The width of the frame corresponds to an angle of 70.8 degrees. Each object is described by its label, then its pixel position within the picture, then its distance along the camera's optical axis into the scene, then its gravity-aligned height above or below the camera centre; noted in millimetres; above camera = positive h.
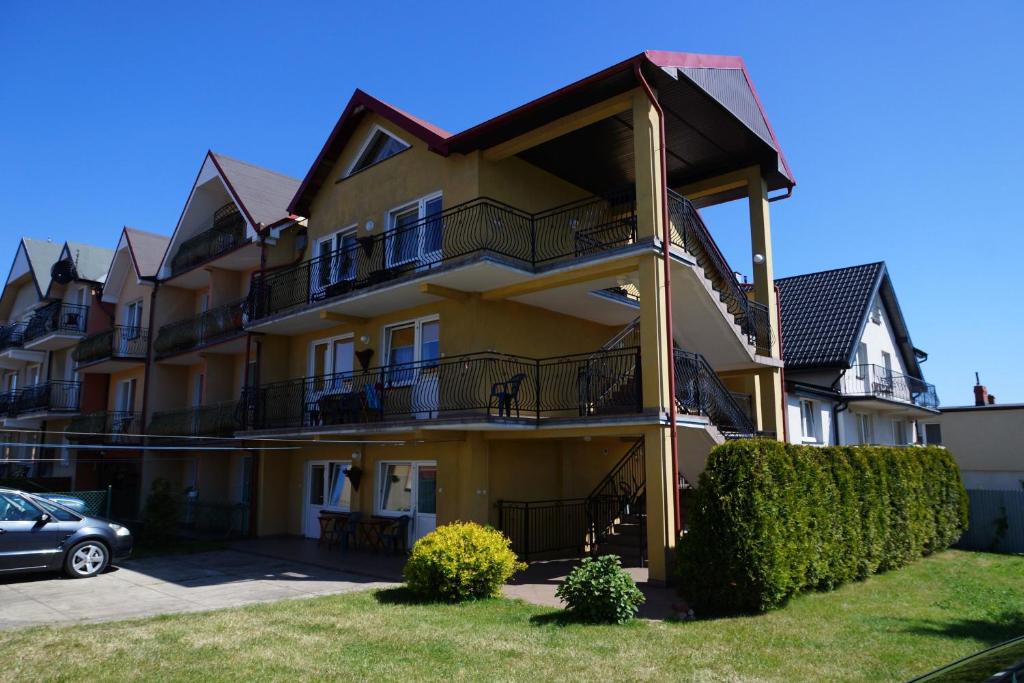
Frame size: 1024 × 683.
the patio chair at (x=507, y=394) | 13453 +1204
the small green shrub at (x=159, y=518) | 17422 -1459
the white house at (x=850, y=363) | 23203 +3507
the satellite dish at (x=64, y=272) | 30375 +7756
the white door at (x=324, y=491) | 18453 -861
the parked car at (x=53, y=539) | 12477 -1471
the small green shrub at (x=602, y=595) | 9094 -1715
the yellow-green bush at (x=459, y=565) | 10484 -1556
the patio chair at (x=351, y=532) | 16594 -1691
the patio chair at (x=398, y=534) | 15797 -1651
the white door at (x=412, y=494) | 15820 -805
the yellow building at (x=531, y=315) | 13188 +3234
